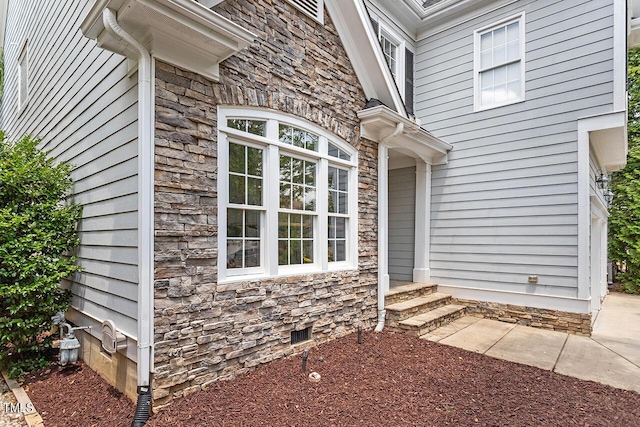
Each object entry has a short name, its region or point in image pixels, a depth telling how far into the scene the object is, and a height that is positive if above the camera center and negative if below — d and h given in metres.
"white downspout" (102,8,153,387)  2.85 +0.02
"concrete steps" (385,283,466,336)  5.34 -1.62
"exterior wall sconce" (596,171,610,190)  7.21 +0.75
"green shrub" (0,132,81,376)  3.64 -0.41
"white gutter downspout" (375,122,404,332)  5.48 -0.12
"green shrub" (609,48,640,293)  9.66 +0.25
